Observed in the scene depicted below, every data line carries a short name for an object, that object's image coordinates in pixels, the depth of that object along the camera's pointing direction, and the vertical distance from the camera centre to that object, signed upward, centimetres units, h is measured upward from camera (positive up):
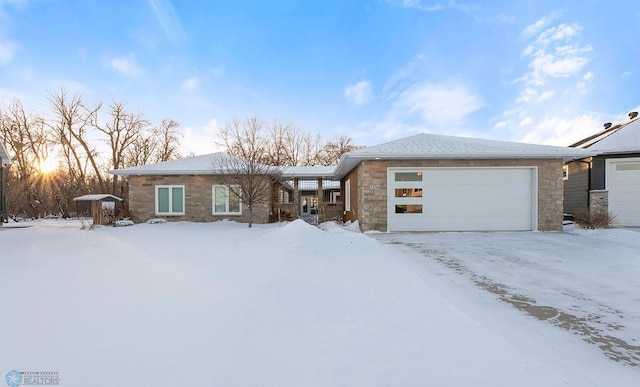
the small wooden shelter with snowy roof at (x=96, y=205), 1167 -53
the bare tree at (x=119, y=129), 2284 +568
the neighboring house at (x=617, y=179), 1057 +50
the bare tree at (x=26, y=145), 1991 +396
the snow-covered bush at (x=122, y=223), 1183 -135
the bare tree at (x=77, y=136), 2128 +480
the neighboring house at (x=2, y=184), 1204 +41
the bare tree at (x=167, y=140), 2630 +539
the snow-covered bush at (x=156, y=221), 1246 -133
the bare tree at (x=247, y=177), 1121 +70
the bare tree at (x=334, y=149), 2966 +494
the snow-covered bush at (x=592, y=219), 959 -101
